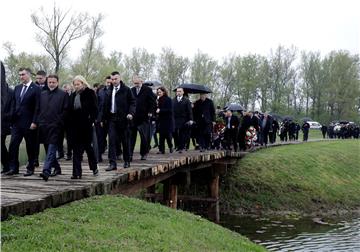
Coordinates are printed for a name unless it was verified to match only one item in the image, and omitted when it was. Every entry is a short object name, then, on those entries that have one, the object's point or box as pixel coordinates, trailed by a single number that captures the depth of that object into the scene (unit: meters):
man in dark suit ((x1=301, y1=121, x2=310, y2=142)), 42.78
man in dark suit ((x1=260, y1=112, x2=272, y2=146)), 29.38
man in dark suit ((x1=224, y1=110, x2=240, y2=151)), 20.81
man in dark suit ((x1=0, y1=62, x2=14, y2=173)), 8.30
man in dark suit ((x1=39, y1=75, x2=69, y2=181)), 9.02
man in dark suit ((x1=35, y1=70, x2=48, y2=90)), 11.13
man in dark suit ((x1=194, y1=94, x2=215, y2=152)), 17.78
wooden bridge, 7.09
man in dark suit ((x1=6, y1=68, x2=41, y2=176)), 9.62
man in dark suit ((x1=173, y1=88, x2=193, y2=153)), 16.33
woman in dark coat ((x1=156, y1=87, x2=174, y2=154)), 15.13
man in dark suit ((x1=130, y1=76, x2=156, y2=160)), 12.79
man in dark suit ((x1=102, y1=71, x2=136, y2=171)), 10.45
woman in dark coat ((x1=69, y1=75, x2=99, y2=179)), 9.08
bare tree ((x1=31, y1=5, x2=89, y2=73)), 40.91
